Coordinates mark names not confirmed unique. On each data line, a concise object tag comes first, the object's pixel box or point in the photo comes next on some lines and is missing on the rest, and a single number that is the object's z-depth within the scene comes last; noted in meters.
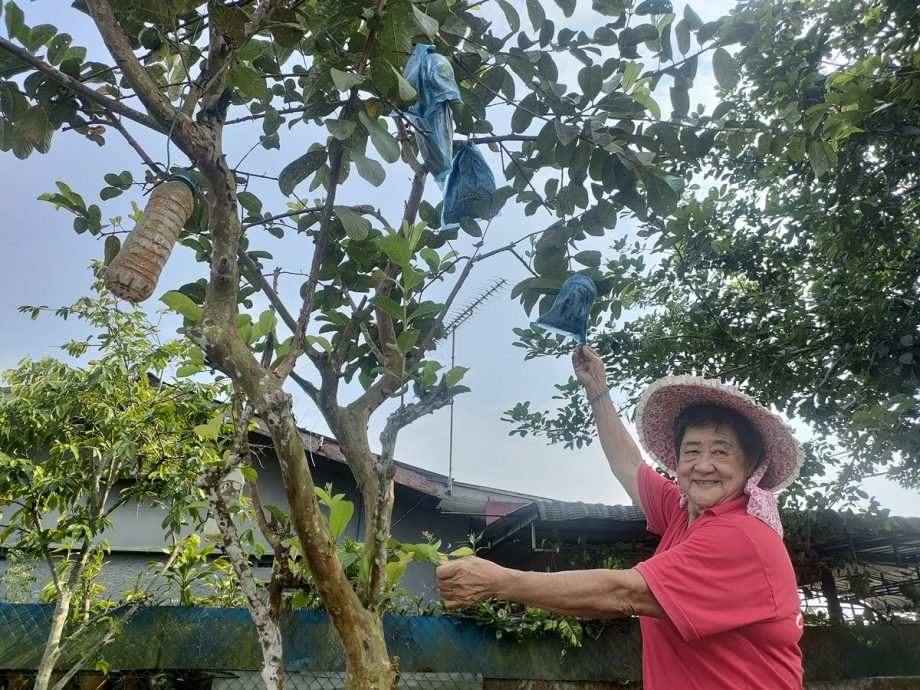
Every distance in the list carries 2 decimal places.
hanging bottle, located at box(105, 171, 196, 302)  1.45
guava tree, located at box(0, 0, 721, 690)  1.50
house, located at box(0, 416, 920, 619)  4.41
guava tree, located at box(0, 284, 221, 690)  3.33
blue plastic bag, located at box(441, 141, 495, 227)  1.80
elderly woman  1.42
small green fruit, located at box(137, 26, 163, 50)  1.85
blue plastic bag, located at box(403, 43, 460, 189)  1.56
